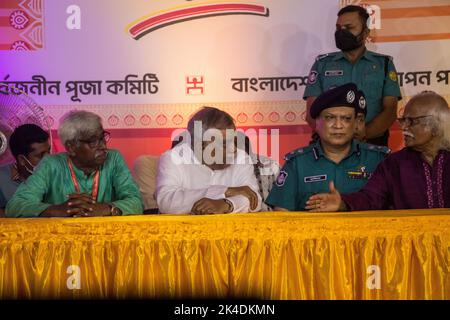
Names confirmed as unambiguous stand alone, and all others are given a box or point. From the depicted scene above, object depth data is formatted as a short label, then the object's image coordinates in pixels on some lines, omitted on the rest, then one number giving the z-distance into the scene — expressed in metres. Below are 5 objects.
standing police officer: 5.23
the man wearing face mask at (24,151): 5.26
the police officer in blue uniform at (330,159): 3.93
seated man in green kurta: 3.82
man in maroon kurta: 3.76
